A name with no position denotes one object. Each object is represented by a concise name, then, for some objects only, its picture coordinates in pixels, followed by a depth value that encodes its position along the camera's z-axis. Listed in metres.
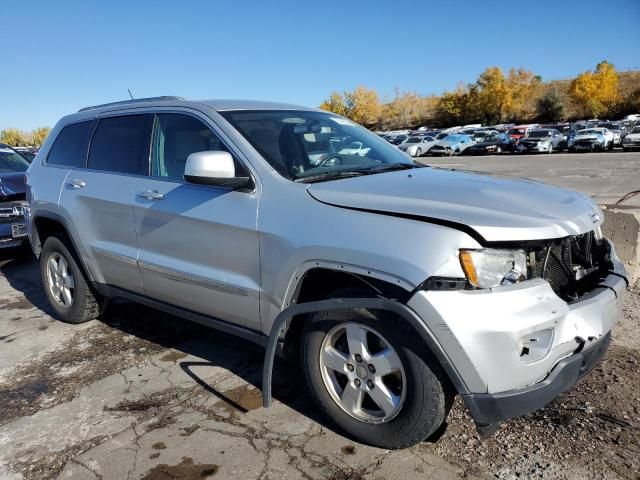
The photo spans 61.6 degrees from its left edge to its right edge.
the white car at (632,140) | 30.66
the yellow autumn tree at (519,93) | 79.88
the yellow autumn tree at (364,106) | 102.56
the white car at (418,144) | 36.39
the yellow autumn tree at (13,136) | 112.21
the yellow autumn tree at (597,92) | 73.31
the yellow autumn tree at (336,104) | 104.36
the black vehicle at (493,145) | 36.03
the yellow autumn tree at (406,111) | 99.81
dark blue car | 7.24
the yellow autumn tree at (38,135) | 113.07
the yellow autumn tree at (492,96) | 79.19
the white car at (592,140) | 31.84
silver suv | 2.31
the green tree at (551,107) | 76.50
